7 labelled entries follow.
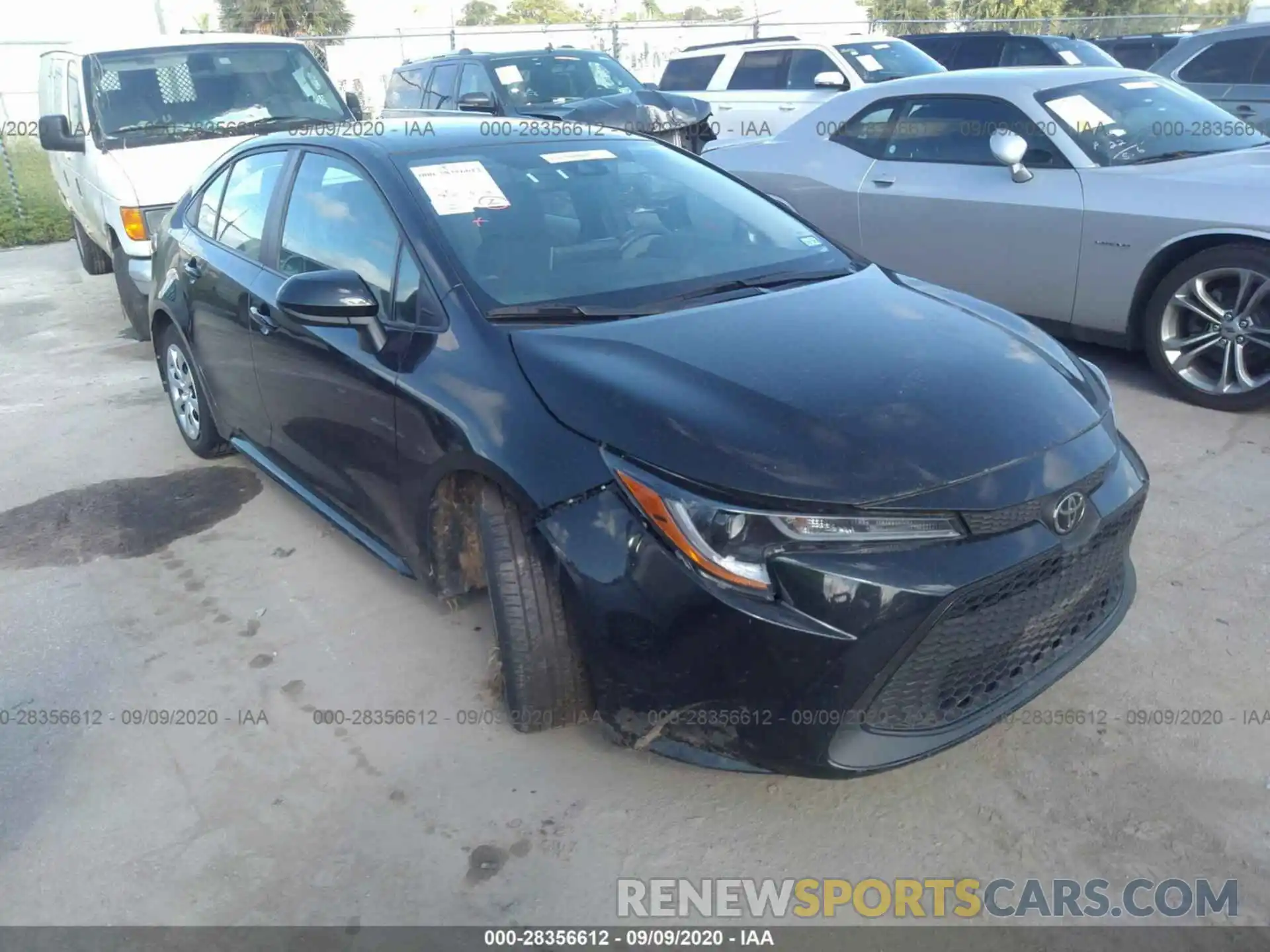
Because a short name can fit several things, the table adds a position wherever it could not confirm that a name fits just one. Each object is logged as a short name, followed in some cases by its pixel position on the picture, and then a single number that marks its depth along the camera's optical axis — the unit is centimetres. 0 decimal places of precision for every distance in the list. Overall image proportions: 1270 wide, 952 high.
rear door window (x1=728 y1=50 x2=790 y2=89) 1188
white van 696
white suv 1148
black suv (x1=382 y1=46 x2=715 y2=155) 1013
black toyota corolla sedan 243
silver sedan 511
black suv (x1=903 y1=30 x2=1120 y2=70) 1248
